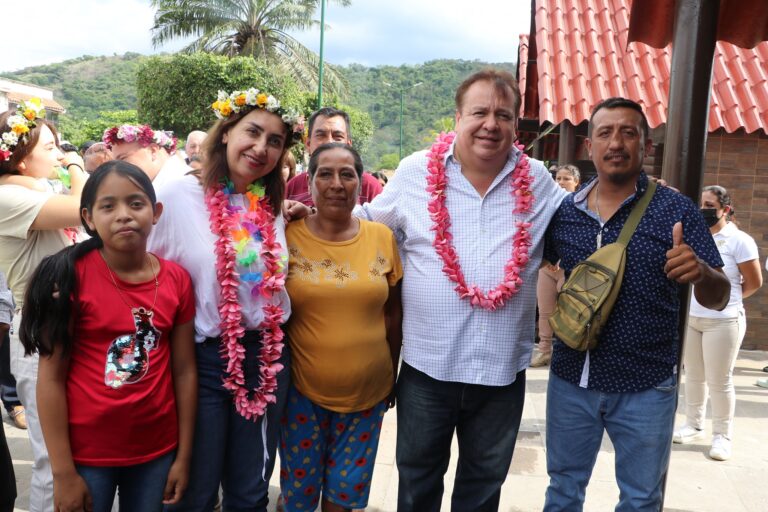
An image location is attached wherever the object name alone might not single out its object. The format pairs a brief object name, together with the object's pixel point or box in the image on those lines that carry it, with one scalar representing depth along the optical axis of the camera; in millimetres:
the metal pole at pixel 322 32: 18531
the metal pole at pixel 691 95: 2912
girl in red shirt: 2072
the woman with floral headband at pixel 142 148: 3354
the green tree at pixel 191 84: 26000
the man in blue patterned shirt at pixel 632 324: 2486
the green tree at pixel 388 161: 69425
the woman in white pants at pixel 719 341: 4594
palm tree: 27969
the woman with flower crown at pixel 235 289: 2412
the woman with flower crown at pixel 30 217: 2859
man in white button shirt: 2660
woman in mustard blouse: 2611
